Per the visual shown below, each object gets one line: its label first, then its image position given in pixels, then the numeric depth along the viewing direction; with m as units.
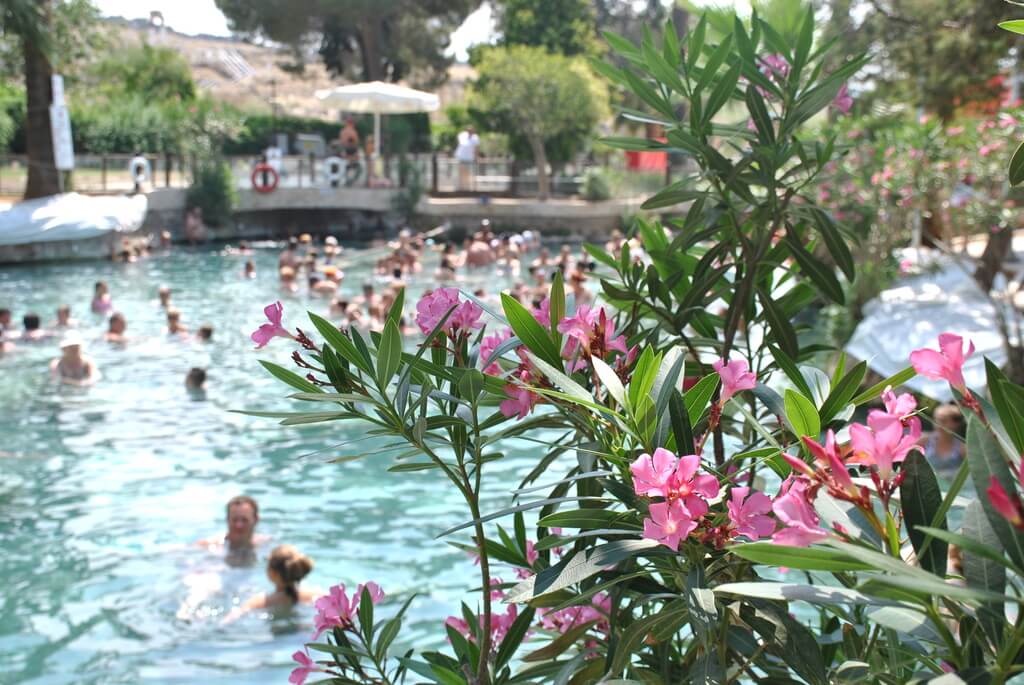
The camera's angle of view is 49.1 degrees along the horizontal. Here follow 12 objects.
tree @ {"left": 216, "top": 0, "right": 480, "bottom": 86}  42.31
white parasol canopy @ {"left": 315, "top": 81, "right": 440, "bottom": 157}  29.62
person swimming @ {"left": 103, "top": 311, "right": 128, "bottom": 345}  14.96
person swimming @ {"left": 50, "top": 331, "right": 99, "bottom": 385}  12.70
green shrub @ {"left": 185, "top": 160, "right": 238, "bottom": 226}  27.62
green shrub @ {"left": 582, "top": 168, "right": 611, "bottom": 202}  30.96
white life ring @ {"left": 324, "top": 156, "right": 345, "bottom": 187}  30.68
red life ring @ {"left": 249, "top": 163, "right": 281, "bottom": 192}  29.12
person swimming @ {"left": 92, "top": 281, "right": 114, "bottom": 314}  16.77
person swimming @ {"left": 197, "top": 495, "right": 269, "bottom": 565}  7.81
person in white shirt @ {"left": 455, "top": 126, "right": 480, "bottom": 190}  32.16
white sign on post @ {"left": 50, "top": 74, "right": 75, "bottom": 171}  22.84
